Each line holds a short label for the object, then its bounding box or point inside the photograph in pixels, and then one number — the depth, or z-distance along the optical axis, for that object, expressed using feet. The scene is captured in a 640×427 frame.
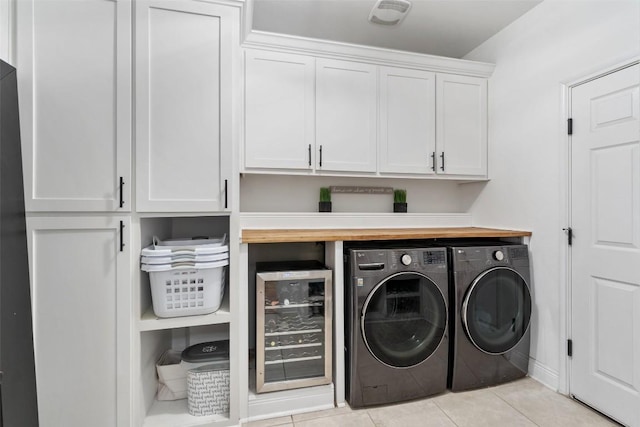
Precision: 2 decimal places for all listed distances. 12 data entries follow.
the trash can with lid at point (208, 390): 5.74
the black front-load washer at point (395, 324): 6.16
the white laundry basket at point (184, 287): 5.20
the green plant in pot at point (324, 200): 8.70
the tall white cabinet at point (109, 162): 4.72
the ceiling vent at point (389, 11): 7.20
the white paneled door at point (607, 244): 5.60
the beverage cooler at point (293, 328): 6.04
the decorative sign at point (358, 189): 8.94
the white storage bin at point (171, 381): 6.11
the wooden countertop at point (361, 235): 5.96
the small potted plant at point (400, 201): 9.29
